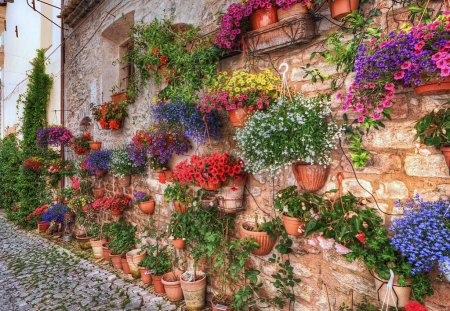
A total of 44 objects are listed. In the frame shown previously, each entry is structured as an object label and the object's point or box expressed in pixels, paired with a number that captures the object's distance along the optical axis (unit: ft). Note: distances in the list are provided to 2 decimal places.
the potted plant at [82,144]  21.47
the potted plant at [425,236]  5.80
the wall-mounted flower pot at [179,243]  13.17
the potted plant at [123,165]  16.62
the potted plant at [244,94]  9.34
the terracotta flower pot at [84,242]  20.34
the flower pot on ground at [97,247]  18.63
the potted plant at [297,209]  8.71
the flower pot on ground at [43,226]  24.21
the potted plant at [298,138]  8.21
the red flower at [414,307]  5.62
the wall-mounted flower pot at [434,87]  5.93
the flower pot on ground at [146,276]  14.65
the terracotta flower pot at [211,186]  10.39
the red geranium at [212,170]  10.19
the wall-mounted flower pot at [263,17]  9.27
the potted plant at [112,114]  17.83
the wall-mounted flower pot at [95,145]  20.61
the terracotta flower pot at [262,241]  10.07
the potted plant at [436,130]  6.15
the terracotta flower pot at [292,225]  8.77
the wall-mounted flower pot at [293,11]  8.71
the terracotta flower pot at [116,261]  16.81
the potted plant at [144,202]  15.75
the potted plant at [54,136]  23.17
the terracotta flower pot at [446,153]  6.08
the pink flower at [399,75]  6.09
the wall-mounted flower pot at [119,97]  18.42
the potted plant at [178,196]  12.96
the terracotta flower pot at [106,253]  17.80
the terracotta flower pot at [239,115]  9.64
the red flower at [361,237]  7.21
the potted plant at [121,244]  16.92
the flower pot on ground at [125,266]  16.16
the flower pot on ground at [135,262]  15.67
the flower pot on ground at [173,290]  13.17
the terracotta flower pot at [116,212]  17.53
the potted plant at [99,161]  18.81
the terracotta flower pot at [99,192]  20.48
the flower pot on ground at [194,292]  12.33
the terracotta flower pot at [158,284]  13.93
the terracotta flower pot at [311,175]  8.60
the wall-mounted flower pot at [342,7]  7.74
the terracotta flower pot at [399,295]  6.93
